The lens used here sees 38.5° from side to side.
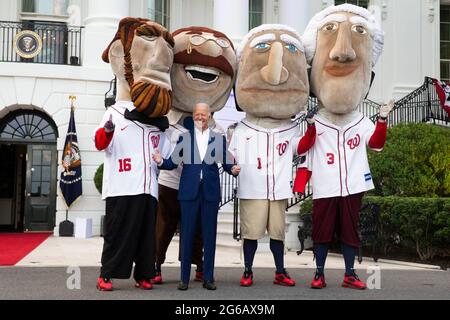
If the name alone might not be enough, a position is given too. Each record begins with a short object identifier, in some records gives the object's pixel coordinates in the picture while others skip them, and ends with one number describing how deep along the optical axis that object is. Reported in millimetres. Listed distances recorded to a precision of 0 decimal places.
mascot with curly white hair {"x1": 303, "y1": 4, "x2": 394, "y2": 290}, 6430
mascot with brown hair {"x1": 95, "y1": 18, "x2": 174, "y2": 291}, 6004
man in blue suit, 6160
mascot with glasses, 6531
